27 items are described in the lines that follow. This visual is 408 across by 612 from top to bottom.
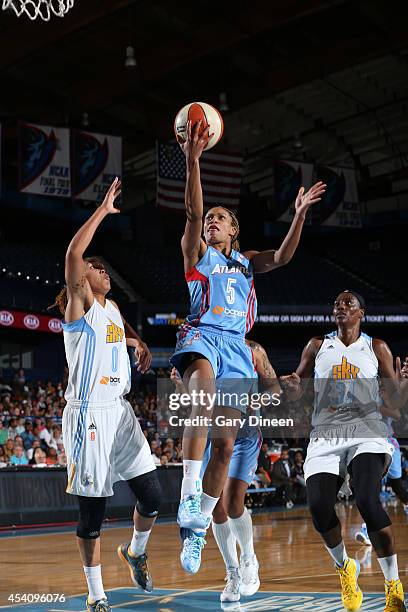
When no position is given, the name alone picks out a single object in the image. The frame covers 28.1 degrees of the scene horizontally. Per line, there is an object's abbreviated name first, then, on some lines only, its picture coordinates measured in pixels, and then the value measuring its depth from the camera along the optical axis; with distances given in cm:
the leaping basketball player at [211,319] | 511
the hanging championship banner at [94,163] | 2358
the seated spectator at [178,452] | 1725
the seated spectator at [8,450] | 1423
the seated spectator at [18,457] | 1421
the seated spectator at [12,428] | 1536
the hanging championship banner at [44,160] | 2281
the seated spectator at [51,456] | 1465
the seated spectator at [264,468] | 1820
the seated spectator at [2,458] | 1363
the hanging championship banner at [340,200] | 2866
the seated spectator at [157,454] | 1633
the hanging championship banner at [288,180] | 2745
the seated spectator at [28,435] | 1538
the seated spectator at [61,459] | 1475
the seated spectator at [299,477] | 1953
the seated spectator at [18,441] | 1444
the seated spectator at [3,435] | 1524
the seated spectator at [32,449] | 1466
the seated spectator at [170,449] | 1697
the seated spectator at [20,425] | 1562
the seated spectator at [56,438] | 1569
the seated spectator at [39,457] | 1438
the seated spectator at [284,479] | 1848
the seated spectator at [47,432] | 1570
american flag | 2364
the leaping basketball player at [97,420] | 542
